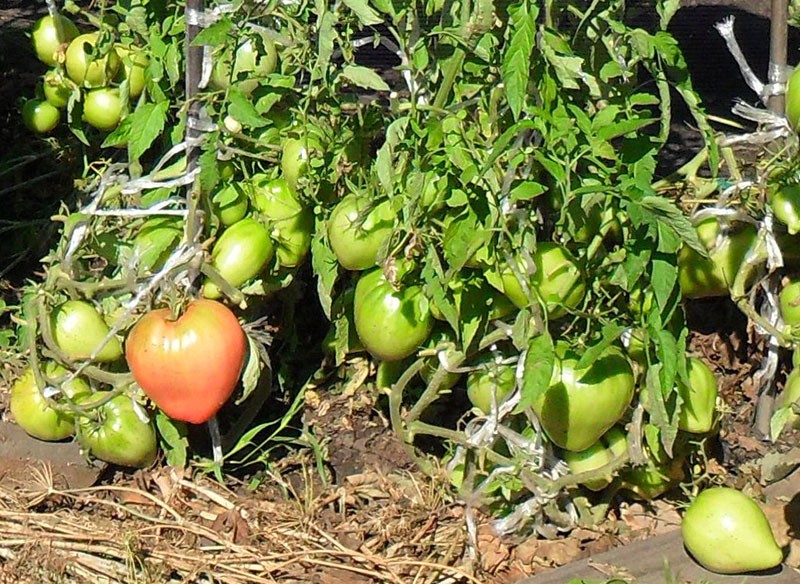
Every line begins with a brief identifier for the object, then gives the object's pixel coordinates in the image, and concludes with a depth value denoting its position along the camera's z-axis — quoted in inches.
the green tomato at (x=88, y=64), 98.2
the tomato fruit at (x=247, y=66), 82.7
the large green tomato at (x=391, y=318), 79.0
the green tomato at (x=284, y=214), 85.5
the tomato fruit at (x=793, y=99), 73.6
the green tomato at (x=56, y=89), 104.0
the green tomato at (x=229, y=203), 85.3
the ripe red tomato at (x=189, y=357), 79.4
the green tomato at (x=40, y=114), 110.7
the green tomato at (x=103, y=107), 99.3
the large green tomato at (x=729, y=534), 76.5
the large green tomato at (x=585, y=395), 73.8
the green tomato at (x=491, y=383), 79.2
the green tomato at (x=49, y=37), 103.8
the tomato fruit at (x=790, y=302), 81.6
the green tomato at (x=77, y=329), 86.4
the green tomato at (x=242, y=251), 83.7
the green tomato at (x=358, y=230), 78.7
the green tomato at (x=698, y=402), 79.1
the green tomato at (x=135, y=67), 96.0
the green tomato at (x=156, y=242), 85.1
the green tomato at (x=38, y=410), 92.0
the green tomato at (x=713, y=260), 82.2
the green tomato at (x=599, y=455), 80.7
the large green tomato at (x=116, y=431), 88.9
